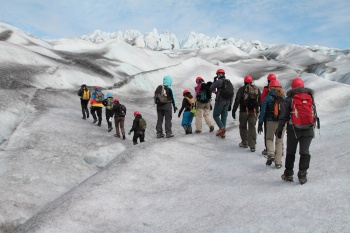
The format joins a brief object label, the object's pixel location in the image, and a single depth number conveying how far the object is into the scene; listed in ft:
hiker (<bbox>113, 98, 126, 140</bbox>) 57.72
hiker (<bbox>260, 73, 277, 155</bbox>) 32.42
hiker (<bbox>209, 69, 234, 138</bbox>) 39.83
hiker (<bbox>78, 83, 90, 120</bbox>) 64.03
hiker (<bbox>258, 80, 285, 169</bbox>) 29.71
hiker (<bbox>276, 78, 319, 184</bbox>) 23.44
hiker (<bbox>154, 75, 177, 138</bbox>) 42.60
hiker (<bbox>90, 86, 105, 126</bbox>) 61.67
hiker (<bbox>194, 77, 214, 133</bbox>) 43.13
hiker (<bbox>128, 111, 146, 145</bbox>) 53.11
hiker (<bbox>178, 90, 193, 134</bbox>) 46.78
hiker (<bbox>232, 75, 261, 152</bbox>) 35.12
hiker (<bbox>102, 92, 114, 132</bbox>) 60.92
